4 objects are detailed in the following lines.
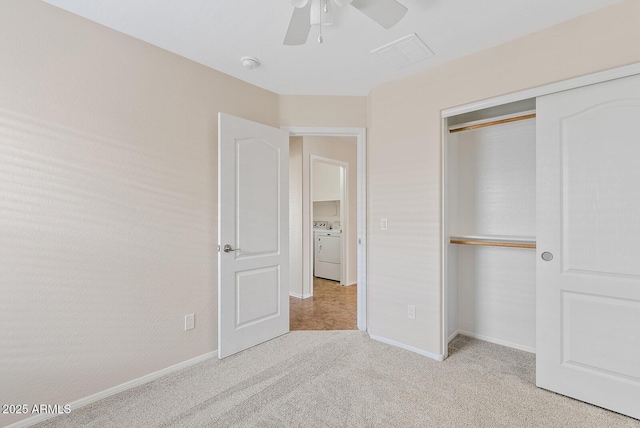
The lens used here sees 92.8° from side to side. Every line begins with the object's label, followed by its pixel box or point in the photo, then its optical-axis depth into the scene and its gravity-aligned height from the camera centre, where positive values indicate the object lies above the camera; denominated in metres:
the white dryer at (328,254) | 5.28 -0.69
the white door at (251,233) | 2.56 -0.17
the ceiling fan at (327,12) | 1.49 +1.04
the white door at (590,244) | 1.79 -0.18
